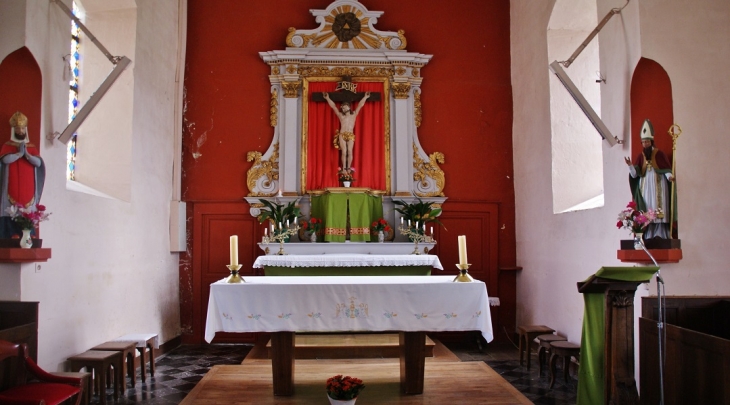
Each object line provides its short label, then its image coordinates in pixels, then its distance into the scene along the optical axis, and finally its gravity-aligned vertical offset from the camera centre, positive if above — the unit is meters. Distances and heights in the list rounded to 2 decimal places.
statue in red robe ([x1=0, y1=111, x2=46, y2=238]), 4.71 +0.46
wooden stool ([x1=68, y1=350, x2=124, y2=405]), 5.34 -1.23
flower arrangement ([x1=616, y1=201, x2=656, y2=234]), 5.07 +0.07
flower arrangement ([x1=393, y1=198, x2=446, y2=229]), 8.46 +0.22
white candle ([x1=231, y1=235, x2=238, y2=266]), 5.26 -0.21
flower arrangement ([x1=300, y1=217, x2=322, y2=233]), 8.35 +0.04
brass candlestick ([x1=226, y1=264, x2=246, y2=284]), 5.22 -0.42
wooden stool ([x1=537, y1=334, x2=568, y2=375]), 6.47 -1.25
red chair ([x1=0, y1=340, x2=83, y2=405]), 3.82 -1.10
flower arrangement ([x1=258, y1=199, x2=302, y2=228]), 8.26 +0.20
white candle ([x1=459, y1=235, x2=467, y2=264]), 5.27 -0.20
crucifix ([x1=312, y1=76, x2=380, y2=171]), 8.70 +1.74
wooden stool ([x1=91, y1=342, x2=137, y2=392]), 5.69 -1.16
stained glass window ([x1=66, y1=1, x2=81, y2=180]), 6.94 +1.64
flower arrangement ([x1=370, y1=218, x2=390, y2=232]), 8.41 +0.04
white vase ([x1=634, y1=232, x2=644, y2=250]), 5.11 -0.12
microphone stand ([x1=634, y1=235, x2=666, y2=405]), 4.08 -0.36
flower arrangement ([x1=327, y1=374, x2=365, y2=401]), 4.58 -1.23
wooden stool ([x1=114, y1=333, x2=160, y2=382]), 6.12 -1.18
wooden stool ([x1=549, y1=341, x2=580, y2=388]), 6.05 -1.28
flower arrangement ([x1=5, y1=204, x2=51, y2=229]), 4.62 +0.11
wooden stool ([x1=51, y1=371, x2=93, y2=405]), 4.66 -1.23
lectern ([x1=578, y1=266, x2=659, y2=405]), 3.81 -0.64
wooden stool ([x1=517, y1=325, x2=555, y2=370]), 6.88 -1.22
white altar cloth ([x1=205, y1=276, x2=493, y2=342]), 4.98 -0.66
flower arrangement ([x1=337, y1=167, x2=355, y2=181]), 8.55 +0.77
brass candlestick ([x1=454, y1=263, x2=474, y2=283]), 5.25 -0.44
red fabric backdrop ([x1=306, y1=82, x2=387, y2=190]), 8.93 +1.26
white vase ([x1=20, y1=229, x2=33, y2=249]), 4.66 -0.08
